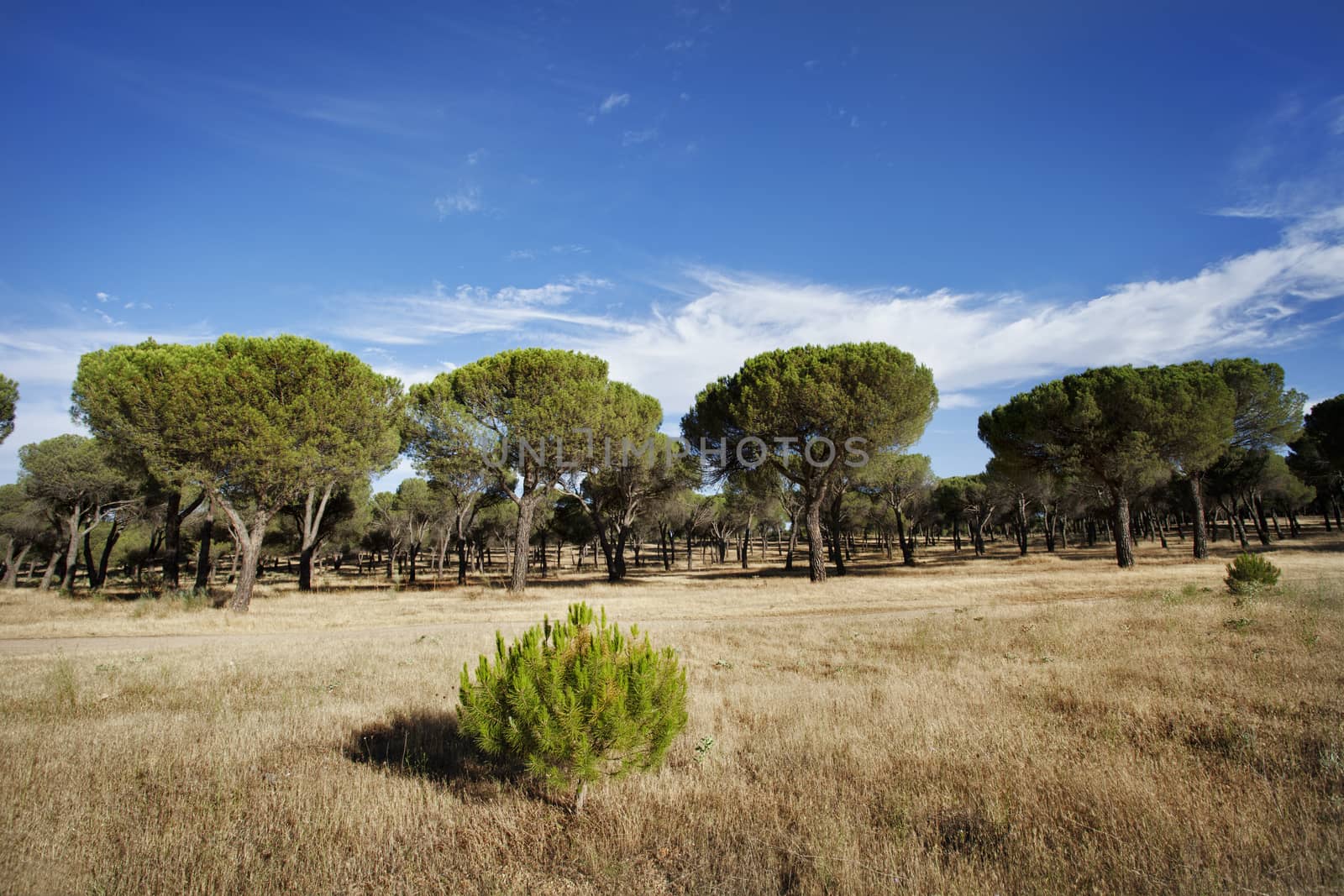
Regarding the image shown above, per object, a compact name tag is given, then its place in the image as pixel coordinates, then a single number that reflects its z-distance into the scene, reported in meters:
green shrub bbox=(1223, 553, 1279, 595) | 15.10
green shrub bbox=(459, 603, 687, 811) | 4.49
